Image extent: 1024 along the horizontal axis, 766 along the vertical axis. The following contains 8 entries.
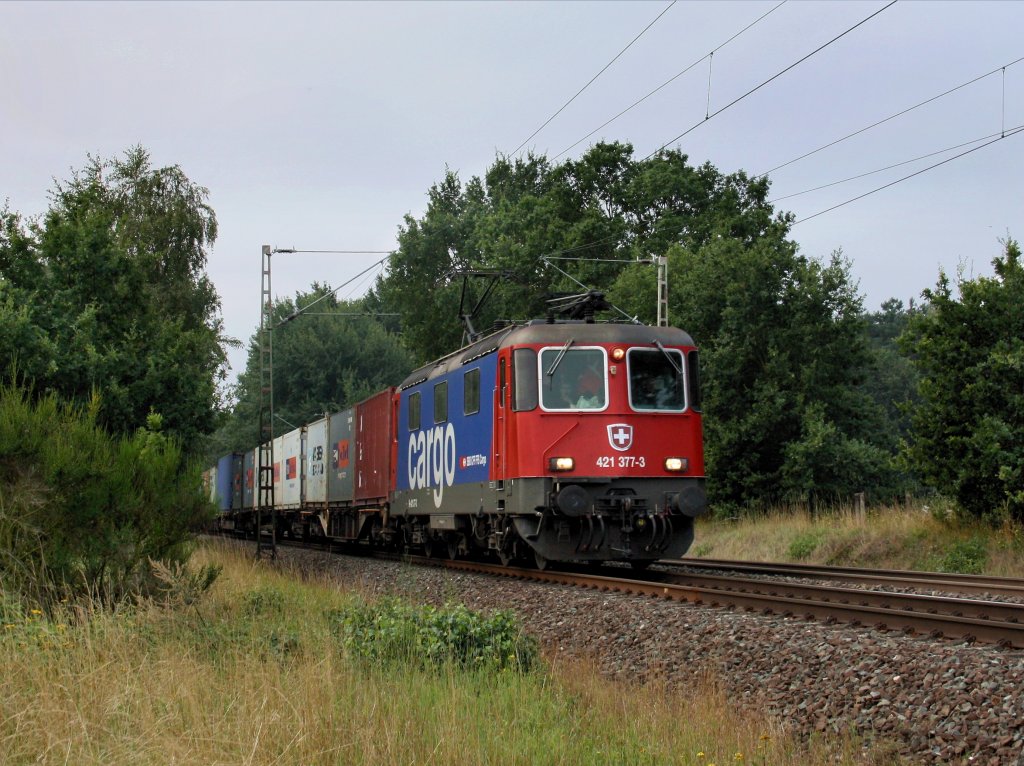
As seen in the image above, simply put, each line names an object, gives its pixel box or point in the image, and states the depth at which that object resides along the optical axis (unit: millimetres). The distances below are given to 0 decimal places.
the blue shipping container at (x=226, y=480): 42406
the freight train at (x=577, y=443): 14211
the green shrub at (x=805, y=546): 19688
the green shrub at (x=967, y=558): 15648
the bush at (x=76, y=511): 9883
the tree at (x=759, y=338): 29078
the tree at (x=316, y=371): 69188
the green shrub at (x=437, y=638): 8258
